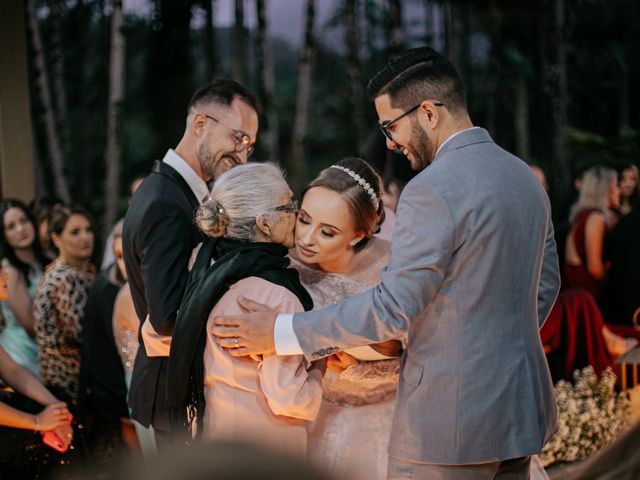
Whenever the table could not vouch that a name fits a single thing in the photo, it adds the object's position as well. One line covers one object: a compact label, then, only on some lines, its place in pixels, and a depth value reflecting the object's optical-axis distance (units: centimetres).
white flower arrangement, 446
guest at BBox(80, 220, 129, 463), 449
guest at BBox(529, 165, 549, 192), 697
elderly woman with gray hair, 245
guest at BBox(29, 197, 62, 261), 572
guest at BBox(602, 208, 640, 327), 564
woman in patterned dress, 467
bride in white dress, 280
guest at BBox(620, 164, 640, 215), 745
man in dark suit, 277
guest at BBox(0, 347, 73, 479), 326
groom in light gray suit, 225
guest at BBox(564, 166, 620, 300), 574
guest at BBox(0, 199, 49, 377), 498
